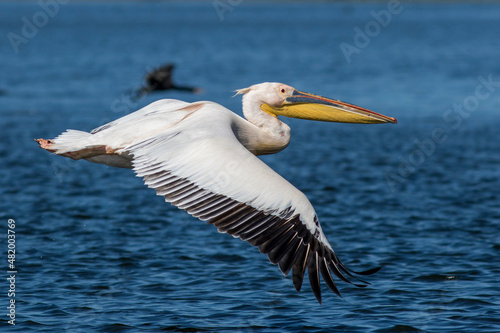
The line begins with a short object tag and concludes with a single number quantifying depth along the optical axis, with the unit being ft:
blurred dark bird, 152.15
